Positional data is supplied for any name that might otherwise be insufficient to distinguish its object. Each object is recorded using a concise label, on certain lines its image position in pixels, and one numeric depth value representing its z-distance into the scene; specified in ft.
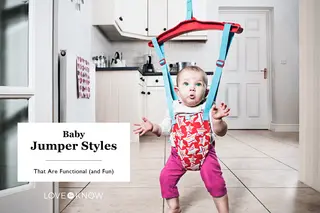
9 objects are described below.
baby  3.26
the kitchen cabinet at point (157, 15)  14.66
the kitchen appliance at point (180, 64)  14.73
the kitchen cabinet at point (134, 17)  13.53
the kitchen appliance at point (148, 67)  14.52
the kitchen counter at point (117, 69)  10.89
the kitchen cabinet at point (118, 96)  11.02
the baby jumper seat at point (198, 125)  3.23
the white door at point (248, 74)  17.19
